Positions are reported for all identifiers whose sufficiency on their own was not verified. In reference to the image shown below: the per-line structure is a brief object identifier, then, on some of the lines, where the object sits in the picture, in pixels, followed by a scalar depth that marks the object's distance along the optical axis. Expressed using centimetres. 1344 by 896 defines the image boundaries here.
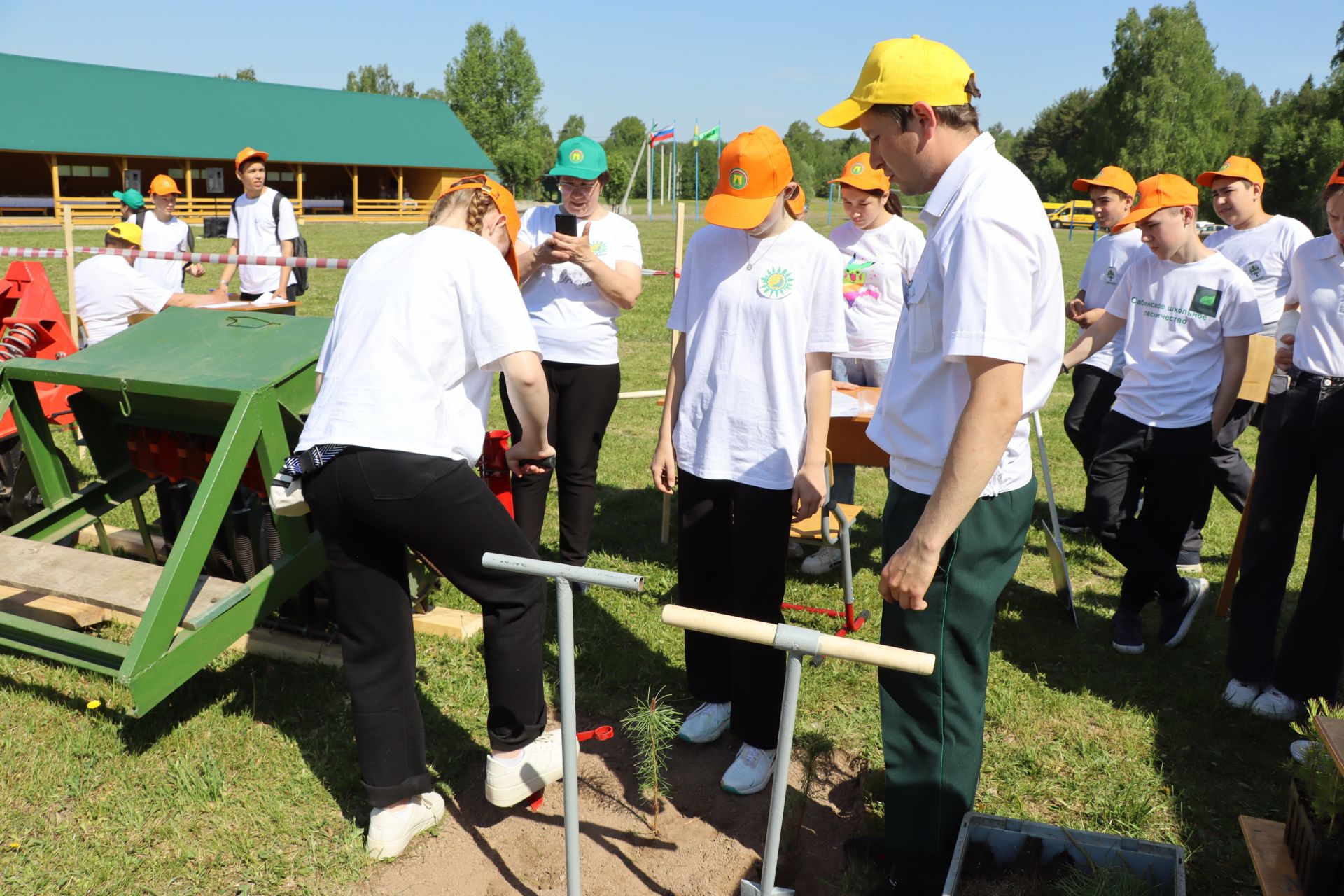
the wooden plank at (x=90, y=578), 336
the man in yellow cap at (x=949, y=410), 198
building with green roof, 3400
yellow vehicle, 4253
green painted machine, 315
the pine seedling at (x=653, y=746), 301
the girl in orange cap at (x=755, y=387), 302
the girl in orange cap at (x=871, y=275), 550
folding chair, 419
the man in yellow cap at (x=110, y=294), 677
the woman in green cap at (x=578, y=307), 435
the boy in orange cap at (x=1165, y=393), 422
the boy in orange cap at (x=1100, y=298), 585
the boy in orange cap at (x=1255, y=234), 608
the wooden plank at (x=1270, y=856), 244
